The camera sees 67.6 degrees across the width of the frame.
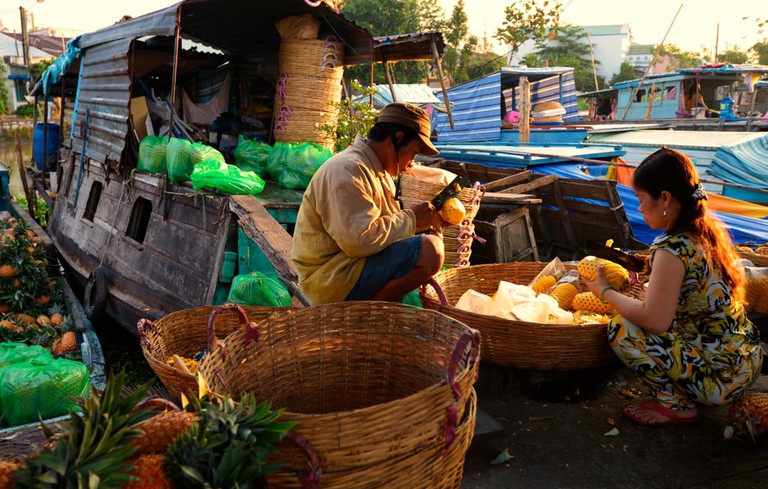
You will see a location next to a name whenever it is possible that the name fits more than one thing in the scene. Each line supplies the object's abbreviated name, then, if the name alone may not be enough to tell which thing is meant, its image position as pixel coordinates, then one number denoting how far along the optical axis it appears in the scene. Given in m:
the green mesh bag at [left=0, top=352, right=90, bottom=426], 3.07
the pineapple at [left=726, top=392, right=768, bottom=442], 2.65
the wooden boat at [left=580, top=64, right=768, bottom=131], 17.27
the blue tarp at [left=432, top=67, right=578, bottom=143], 16.33
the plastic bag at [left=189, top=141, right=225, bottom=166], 6.00
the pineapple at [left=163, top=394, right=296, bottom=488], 1.29
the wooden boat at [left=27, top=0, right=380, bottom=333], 5.47
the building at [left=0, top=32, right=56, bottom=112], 34.78
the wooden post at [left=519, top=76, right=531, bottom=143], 12.03
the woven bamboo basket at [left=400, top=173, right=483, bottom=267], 4.46
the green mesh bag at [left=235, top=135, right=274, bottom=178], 7.01
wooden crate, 6.41
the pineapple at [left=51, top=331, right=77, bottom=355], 5.74
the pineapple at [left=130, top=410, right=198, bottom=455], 1.40
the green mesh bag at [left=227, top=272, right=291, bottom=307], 4.59
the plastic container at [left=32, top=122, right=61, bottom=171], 13.44
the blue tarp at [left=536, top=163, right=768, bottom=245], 6.51
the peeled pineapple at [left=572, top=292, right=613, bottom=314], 3.79
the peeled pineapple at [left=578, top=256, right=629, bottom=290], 3.07
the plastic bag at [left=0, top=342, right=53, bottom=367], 3.52
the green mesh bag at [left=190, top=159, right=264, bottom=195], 5.51
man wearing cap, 3.04
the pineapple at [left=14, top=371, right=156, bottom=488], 1.17
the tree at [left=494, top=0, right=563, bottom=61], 25.97
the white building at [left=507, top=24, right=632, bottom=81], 73.00
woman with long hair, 2.69
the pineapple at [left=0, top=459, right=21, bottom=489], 1.20
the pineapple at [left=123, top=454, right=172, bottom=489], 1.27
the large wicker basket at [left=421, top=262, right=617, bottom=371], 3.12
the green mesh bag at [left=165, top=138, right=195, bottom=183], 6.05
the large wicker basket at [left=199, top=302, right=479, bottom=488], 1.44
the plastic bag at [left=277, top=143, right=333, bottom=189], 6.42
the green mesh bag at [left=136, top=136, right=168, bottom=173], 6.72
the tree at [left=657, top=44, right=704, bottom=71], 64.39
